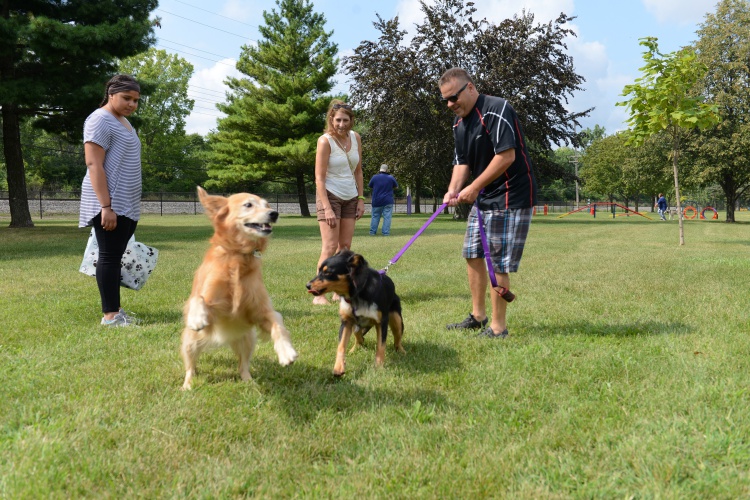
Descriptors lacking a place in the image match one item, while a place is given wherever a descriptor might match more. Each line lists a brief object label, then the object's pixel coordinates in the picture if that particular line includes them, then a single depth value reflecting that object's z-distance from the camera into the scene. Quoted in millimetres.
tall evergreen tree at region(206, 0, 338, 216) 35625
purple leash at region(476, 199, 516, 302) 4746
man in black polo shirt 4480
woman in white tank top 5805
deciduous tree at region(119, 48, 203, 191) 55500
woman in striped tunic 4770
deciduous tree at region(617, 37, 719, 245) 13398
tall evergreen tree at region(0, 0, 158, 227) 15180
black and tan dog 3959
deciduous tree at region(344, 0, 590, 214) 29172
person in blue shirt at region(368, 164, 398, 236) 18266
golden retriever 3246
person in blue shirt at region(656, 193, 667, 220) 38781
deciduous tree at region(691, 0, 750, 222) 29797
